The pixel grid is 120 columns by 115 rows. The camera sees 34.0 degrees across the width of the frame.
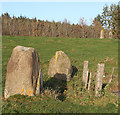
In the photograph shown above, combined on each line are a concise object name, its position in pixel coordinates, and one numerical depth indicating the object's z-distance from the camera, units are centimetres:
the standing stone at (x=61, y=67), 1311
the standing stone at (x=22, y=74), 878
